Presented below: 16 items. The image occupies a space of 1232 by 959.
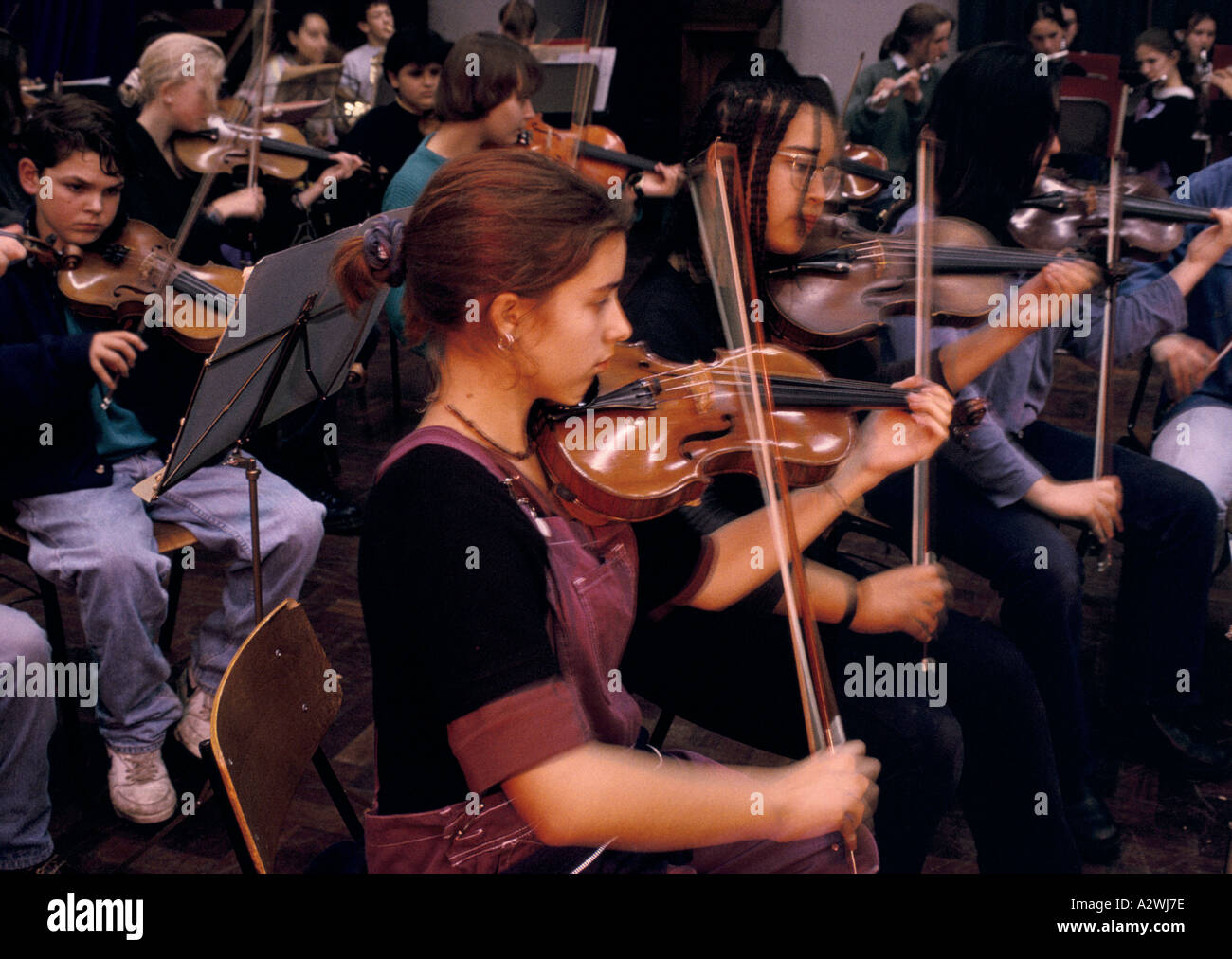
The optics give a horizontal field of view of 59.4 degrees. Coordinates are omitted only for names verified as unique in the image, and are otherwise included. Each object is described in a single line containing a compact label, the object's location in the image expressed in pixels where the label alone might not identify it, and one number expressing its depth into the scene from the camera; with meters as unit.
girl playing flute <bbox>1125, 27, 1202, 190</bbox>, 4.60
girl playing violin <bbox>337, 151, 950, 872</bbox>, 0.96
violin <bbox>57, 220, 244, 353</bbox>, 2.09
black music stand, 1.51
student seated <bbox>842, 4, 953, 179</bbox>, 4.67
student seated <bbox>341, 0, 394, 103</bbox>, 5.46
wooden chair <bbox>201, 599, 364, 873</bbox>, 1.09
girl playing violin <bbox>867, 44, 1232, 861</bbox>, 1.88
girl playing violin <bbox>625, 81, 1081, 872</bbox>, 1.48
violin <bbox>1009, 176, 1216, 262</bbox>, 2.35
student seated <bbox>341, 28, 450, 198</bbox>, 3.87
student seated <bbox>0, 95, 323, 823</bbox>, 1.92
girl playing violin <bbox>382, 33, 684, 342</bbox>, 2.83
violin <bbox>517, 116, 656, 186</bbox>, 3.72
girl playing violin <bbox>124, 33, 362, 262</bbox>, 2.78
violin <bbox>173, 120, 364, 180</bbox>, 3.43
